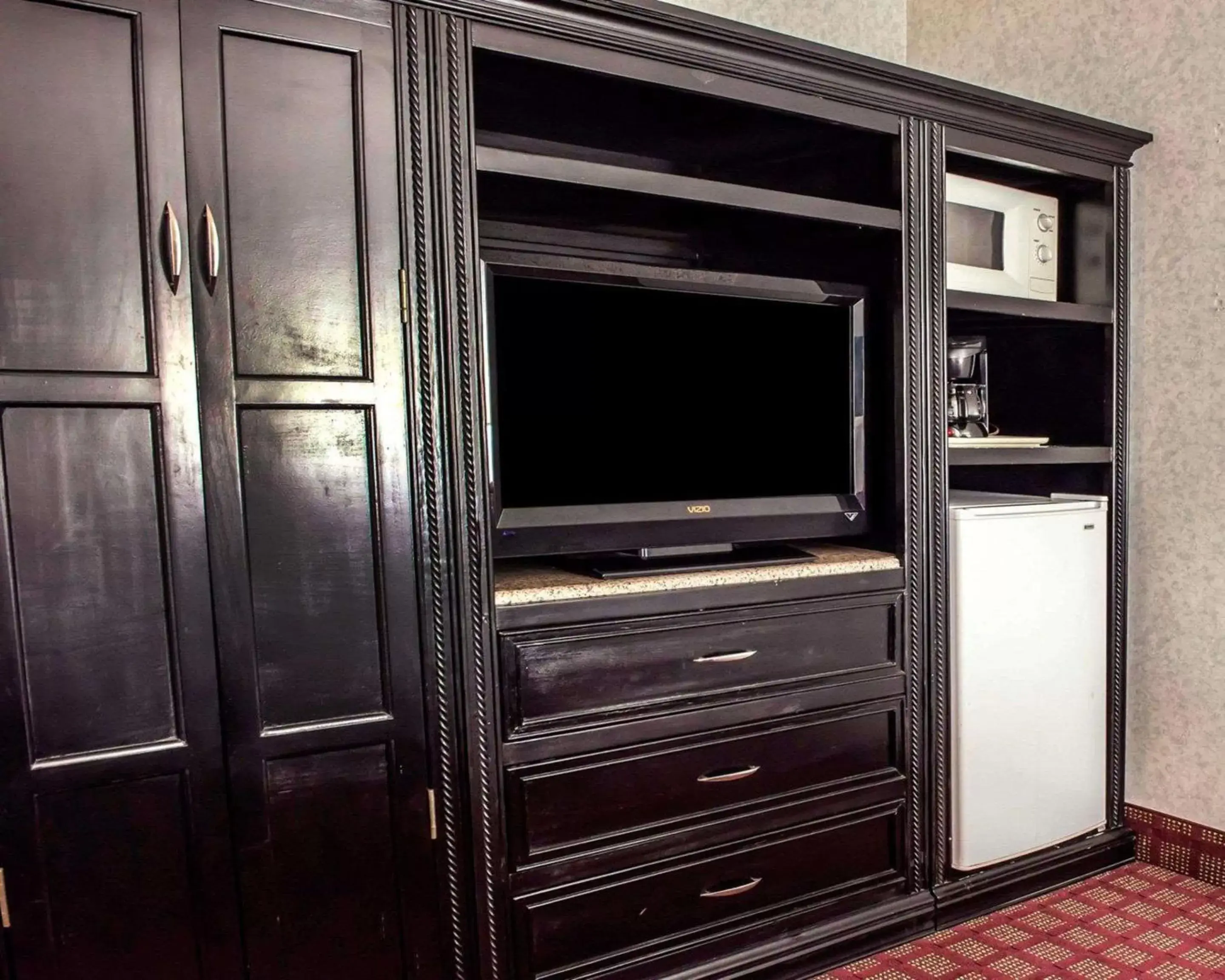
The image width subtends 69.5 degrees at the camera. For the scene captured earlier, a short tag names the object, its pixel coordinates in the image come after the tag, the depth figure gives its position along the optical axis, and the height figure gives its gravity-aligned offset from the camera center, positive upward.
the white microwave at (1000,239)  2.25 +0.52
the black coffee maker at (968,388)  2.39 +0.13
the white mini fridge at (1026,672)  2.17 -0.61
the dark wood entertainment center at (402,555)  1.34 -0.17
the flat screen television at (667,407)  1.75 +0.08
